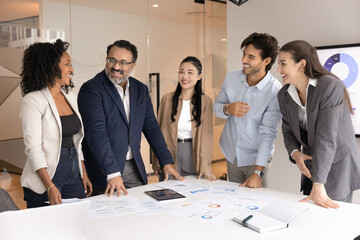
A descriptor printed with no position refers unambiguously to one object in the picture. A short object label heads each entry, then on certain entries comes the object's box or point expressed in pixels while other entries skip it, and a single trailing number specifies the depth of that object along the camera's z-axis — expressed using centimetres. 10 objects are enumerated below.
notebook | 167
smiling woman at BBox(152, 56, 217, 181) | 292
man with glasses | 246
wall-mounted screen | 373
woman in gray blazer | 210
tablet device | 213
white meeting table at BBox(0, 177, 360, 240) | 128
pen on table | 170
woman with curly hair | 227
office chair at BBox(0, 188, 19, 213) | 180
